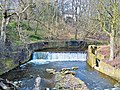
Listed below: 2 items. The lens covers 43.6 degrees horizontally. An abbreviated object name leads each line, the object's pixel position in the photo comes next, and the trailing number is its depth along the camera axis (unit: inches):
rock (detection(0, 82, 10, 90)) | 349.2
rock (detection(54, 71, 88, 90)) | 394.1
